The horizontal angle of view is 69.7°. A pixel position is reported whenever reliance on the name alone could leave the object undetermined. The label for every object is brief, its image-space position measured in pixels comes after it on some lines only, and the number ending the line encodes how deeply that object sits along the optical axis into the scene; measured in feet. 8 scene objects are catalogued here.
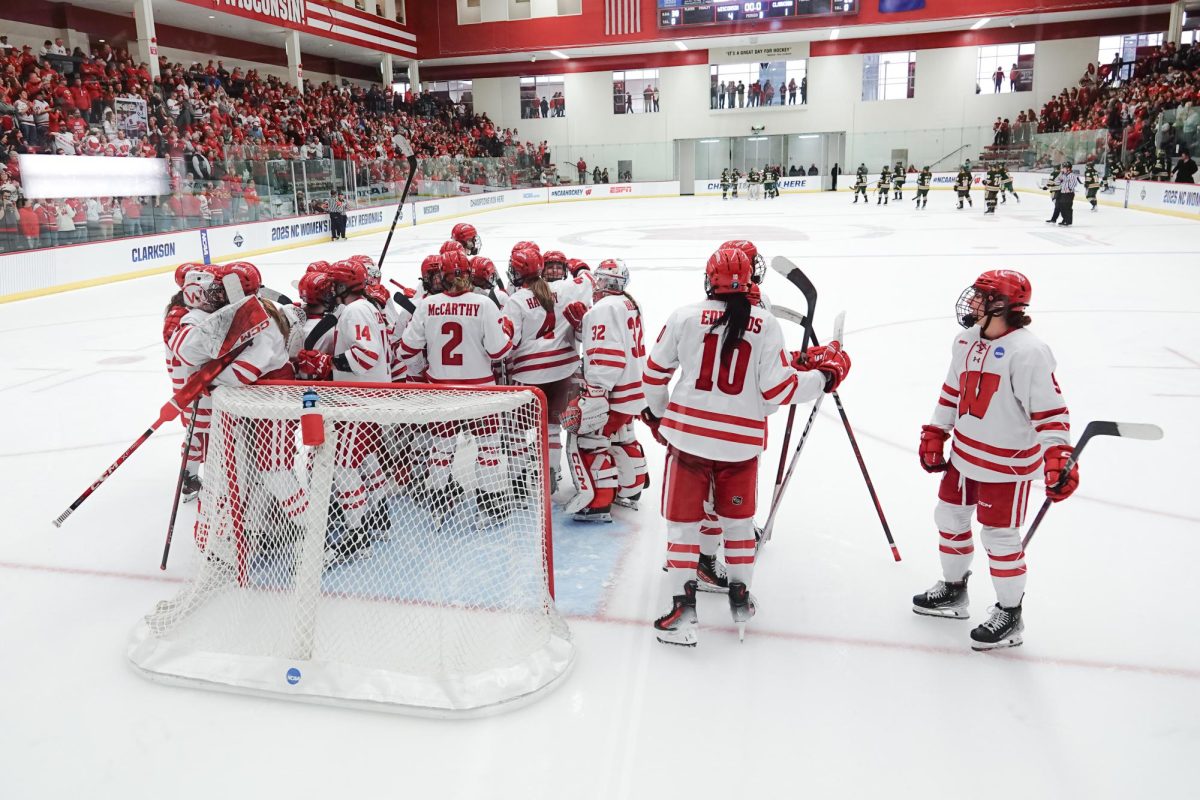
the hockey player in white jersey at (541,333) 12.64
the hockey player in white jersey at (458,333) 11.79
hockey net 8.50
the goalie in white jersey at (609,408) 11.34
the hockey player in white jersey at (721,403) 8.67
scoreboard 92.94
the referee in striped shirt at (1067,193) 50.78
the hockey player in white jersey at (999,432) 8.33
